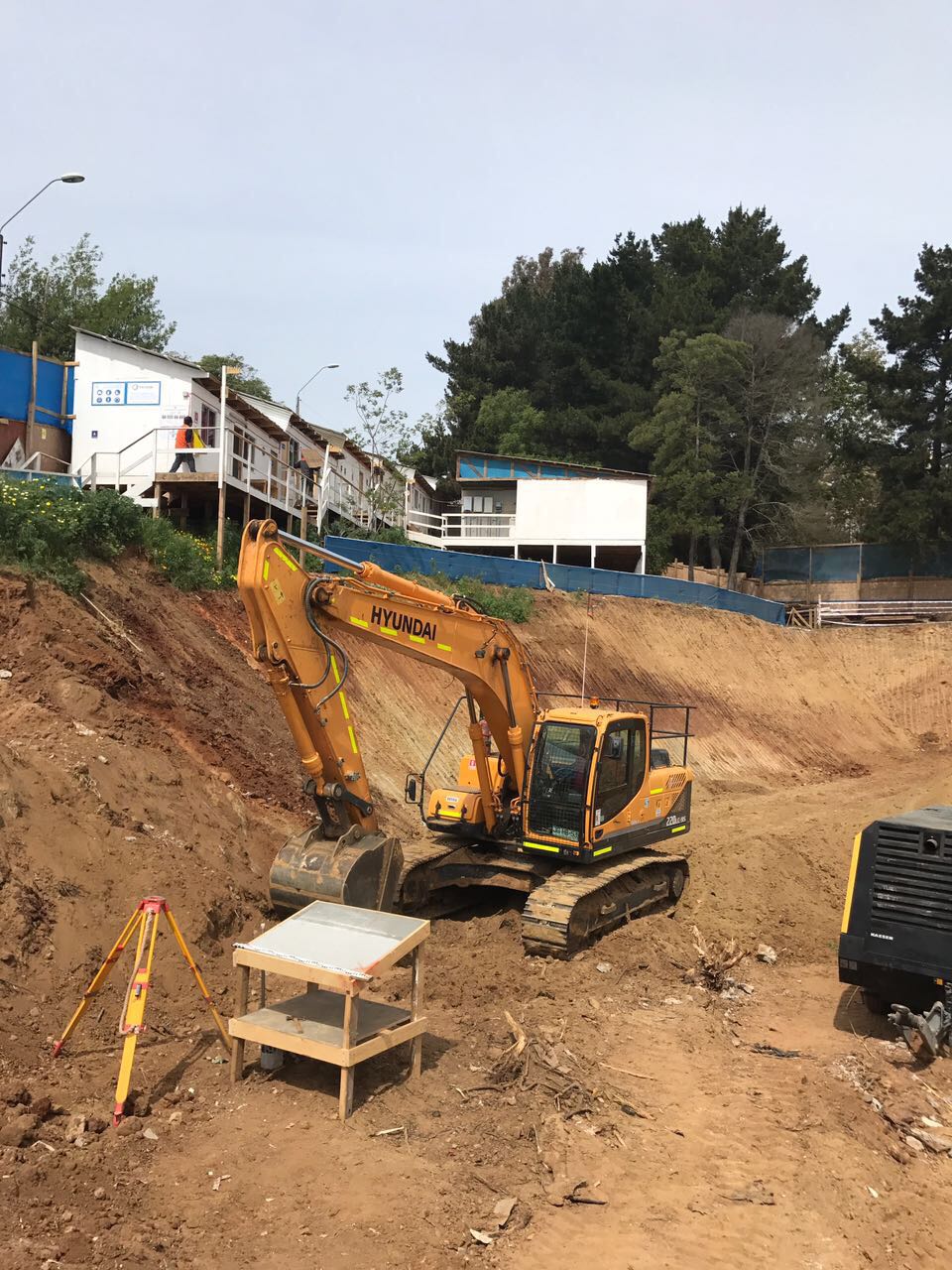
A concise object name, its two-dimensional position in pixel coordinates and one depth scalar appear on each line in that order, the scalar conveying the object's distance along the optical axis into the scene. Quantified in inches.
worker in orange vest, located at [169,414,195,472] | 850.8
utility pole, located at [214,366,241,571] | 786.8
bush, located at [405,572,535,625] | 1120.2
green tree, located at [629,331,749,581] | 1711.4
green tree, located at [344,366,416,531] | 1355.8
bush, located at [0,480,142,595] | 596.1
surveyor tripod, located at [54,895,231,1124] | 269.6
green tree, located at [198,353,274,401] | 2092.8
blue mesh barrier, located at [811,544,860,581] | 1786.4
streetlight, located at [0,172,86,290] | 601.9
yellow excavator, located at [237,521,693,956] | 374.3
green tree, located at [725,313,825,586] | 1779.0
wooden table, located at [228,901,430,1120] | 277.6
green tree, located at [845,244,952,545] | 1745.8
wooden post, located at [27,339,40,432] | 960.9
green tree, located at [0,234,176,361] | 1686.8
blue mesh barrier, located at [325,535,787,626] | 1081.4
